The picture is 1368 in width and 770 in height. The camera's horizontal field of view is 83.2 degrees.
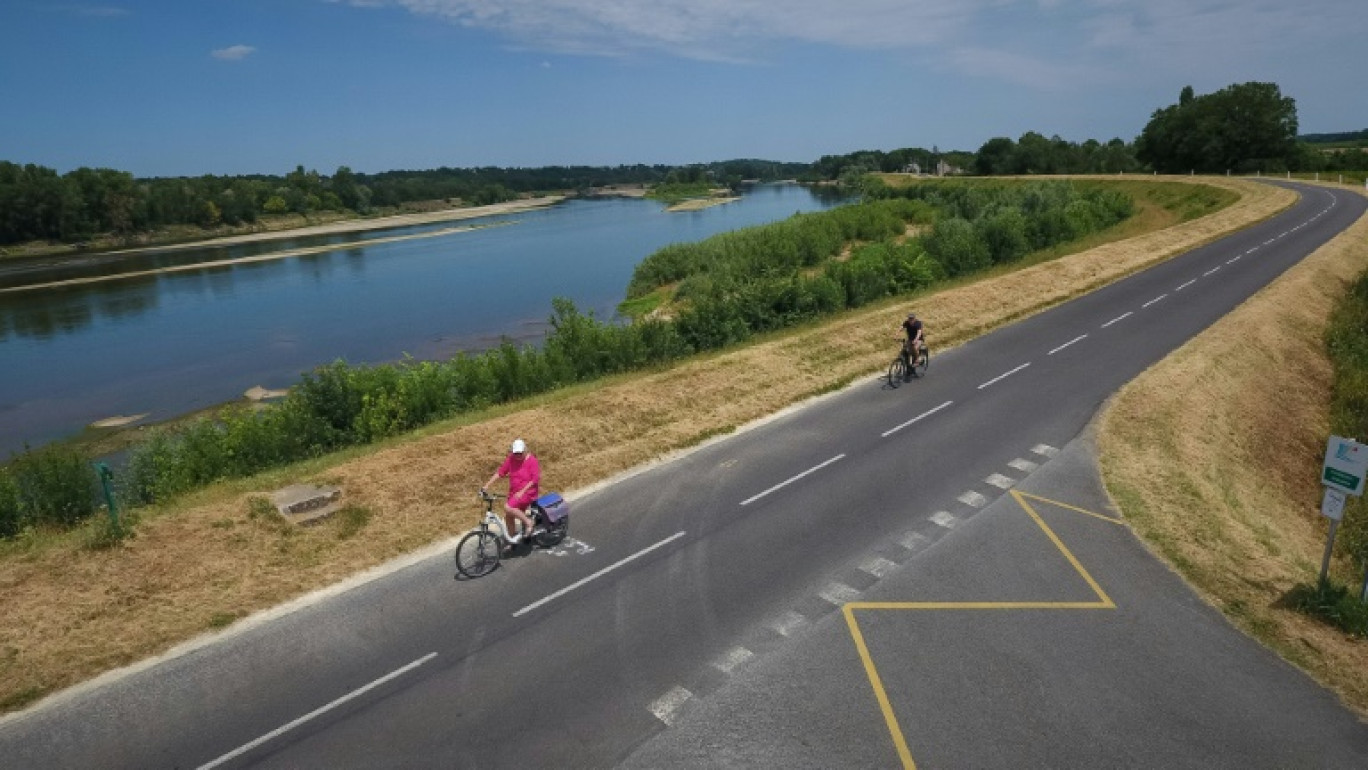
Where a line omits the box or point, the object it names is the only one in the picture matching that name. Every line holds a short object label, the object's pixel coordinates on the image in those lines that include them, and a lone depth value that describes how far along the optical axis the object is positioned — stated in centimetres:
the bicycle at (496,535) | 1159
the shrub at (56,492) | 1470
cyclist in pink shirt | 1180
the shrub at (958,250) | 3919
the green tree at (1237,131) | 8738
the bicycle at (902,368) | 2119
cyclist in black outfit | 2084
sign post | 972
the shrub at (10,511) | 1430
